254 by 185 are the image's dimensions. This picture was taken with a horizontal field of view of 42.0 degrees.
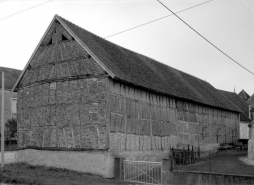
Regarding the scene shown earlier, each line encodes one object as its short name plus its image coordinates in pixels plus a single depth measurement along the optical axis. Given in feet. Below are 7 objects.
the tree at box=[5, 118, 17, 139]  122.62
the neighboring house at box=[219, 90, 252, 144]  152.25
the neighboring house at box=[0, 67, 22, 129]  131.75
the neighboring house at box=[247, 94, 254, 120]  168.45
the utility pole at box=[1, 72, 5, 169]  62.90
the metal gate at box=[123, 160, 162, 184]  54.39
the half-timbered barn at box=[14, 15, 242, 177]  63.98
